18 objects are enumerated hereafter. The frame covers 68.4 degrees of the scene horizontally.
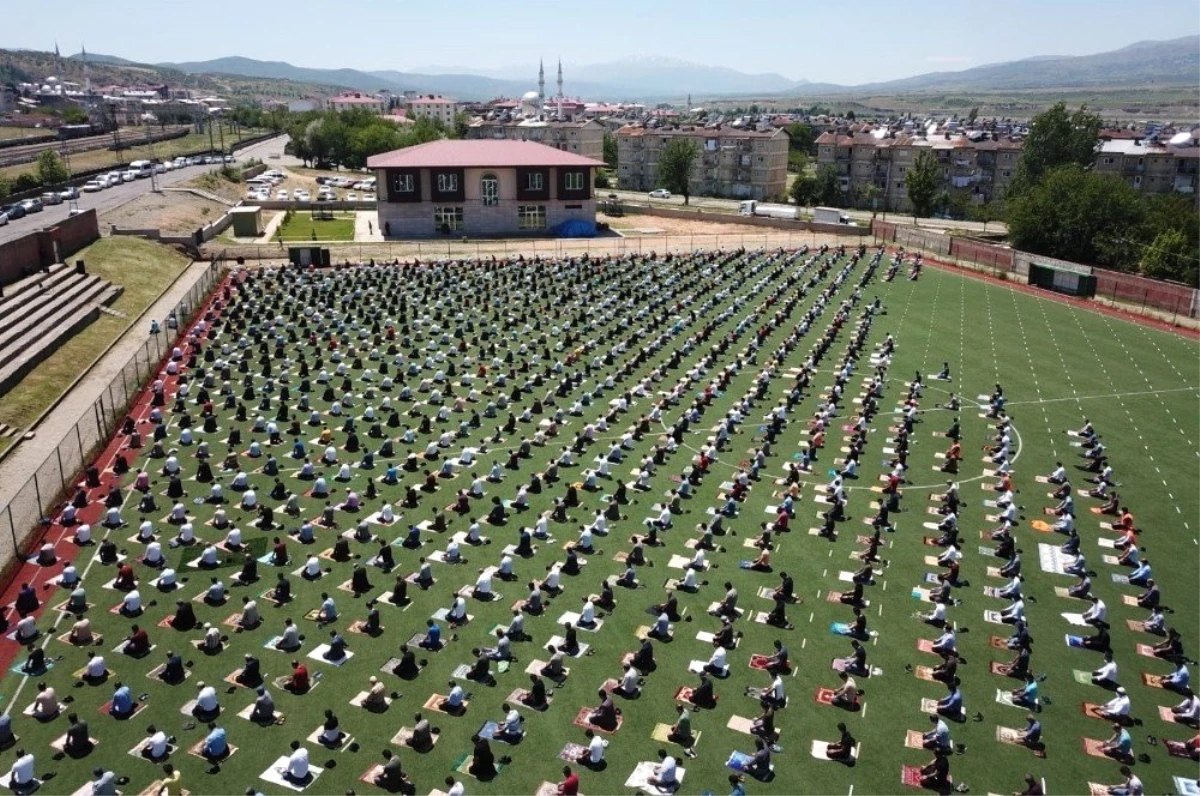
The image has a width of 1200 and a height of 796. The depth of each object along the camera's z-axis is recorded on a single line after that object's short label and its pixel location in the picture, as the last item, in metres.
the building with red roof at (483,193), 82.75
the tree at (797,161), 168.76
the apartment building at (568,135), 147.00
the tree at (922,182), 103.94
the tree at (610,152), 159.12
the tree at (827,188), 124.12
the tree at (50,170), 94.38
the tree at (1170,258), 71.44
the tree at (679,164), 123.12
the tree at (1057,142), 112.50
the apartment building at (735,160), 135.38
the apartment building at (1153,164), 117.62
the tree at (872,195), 128.09
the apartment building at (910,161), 129.75
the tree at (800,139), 190.62
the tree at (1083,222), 75.88
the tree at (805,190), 125.76
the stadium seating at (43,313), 39.19
